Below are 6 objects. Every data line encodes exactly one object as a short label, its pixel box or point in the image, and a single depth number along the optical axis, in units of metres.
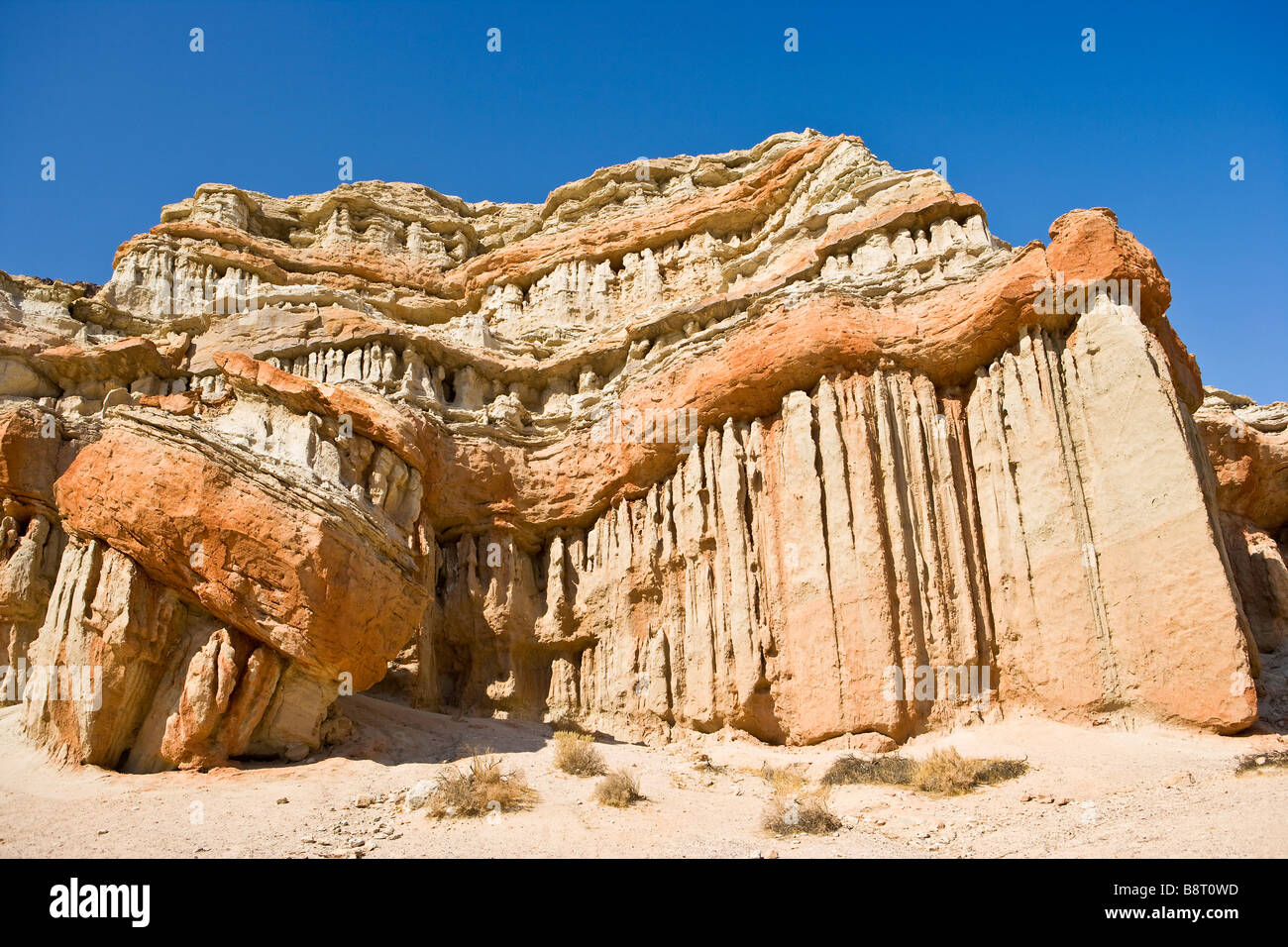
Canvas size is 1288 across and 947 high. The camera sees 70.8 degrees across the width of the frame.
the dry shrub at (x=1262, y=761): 11.41
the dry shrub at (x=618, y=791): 12.73
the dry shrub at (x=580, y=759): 14.71
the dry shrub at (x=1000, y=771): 12.89
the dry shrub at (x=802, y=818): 11.33
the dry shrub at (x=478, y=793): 11.98
